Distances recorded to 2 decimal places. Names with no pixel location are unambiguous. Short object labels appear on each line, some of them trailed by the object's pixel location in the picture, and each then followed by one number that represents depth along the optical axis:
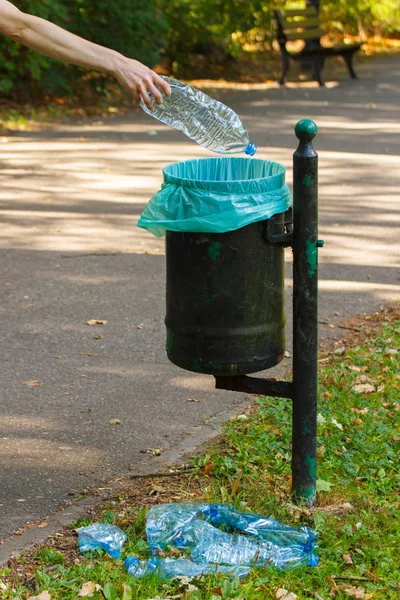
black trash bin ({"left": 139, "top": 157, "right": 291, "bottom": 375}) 6.20
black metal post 6.22
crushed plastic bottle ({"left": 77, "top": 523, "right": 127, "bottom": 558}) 5.99
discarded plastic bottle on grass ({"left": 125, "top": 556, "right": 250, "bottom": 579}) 5.74
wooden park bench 28.58
